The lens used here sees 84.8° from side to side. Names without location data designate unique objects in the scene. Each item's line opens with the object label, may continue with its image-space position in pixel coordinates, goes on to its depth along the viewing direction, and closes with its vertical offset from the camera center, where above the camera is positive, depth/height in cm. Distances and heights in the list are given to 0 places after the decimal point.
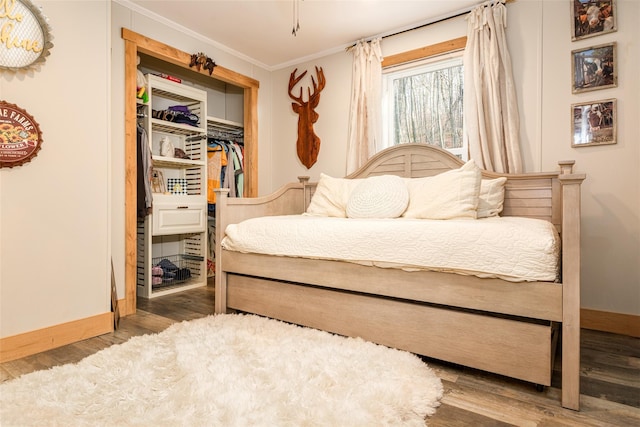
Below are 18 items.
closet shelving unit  290 +5
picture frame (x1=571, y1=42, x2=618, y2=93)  210 +87
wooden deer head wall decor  343 +90
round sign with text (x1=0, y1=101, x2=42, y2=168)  164 +35
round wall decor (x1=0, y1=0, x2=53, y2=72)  164 +84
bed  130 -37
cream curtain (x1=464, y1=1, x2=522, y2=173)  237 +79
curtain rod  253 +148
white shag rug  113 -66
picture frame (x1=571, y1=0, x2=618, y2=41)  211 +118
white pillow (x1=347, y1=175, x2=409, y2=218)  225 +7
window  278 +89
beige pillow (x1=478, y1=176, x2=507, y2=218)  212 +7
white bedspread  133 -16
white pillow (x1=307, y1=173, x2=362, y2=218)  257 +9
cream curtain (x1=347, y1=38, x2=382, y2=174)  302 +90
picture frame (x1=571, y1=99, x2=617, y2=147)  210 +53
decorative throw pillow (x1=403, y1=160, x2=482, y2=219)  198 +8
